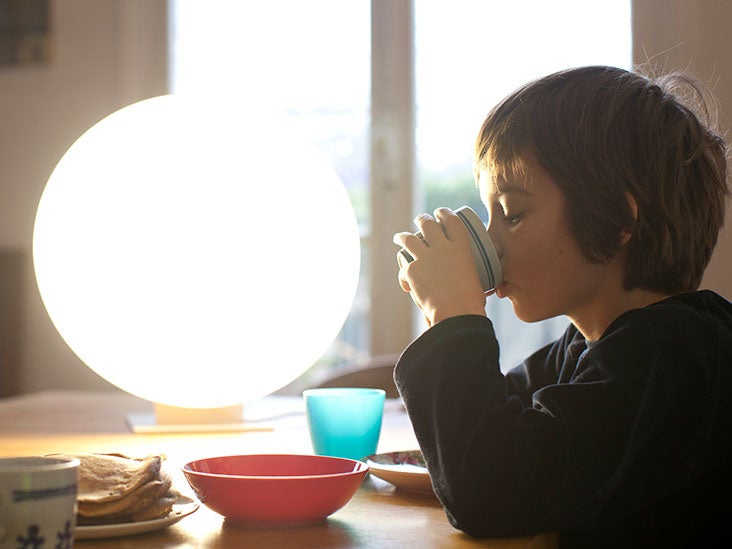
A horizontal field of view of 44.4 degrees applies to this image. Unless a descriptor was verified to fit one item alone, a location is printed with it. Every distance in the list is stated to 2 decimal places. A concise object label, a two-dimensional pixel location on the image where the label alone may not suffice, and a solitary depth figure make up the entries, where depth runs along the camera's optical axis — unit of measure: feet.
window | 8.12
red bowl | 2.18
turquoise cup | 3.15
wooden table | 2.12
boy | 2.36
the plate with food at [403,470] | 2.64
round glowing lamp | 3.34
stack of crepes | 2.07
